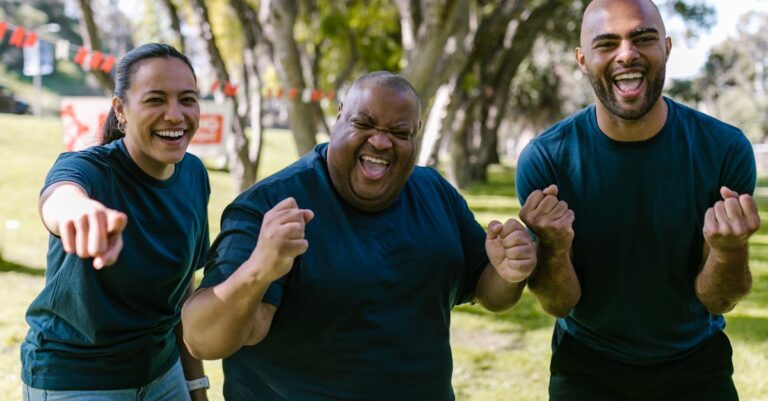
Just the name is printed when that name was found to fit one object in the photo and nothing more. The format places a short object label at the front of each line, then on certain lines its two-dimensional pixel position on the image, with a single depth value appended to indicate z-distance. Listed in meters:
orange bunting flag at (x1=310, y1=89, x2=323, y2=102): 14.08
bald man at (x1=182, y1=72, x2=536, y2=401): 2.67
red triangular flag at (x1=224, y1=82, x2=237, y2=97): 13.69
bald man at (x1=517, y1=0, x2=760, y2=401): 3.18
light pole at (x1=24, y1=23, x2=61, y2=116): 16.69
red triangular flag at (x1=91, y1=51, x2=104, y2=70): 12.42
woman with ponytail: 2.90
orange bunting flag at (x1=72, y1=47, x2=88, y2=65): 12.52
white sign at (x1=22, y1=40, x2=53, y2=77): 16.74
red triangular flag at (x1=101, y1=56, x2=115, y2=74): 12.50
